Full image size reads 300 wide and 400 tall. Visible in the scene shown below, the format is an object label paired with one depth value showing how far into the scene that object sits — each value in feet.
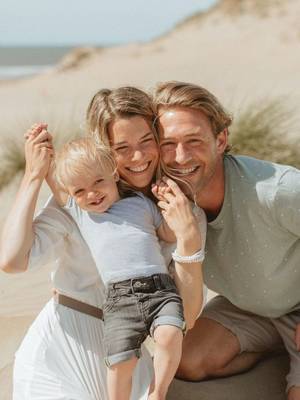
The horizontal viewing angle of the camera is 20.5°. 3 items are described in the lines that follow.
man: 11.64
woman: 11.04
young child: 10.53
